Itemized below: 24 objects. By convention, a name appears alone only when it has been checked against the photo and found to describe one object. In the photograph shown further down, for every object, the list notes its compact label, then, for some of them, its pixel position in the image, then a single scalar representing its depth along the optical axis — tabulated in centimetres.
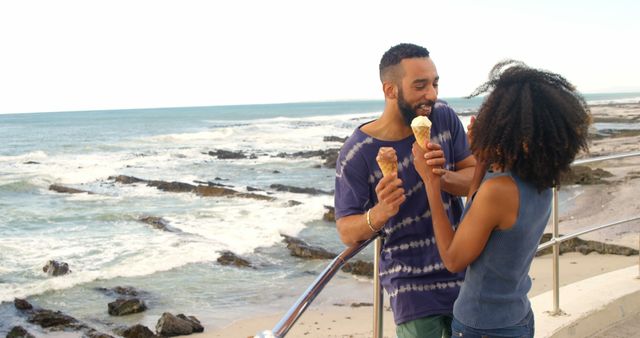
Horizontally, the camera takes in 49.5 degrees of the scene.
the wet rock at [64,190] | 2579
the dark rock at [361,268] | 1098
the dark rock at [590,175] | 1931
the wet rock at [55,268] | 1225
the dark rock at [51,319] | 959
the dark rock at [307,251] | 1302
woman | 185
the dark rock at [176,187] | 2440
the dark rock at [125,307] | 988
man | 219
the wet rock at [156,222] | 1711
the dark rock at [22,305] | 1043
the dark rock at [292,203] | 1983
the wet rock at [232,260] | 1262
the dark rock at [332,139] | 4911
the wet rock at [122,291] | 1090
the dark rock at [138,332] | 884
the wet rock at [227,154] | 3891
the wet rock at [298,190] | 2294
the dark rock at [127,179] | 2816
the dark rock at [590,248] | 991
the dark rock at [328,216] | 1690
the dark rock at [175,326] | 870
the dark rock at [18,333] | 924
